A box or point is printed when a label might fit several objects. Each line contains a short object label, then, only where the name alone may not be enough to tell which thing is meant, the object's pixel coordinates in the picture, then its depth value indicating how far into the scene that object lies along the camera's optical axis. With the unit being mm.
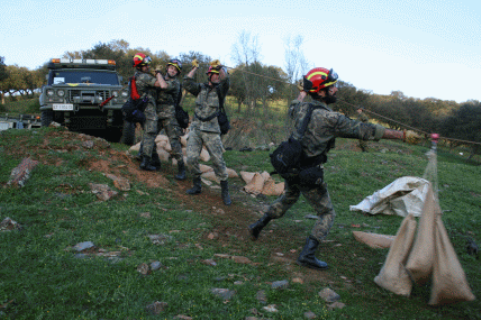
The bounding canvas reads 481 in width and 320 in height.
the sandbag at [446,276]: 2838
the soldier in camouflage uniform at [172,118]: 6852
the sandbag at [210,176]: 7719
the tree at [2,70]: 34719
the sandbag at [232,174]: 8523
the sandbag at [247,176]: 7992
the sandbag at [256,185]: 7535
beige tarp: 6035
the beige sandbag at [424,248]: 2988
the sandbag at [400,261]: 3164
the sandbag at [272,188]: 7617
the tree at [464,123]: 24969
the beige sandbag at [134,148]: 9178
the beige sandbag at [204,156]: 9844
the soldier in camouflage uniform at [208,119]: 5836
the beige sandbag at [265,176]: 7841
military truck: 9750
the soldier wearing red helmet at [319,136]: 3408
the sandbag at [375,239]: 4520
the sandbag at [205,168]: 8133
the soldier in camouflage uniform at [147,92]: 6523
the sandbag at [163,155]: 8602
